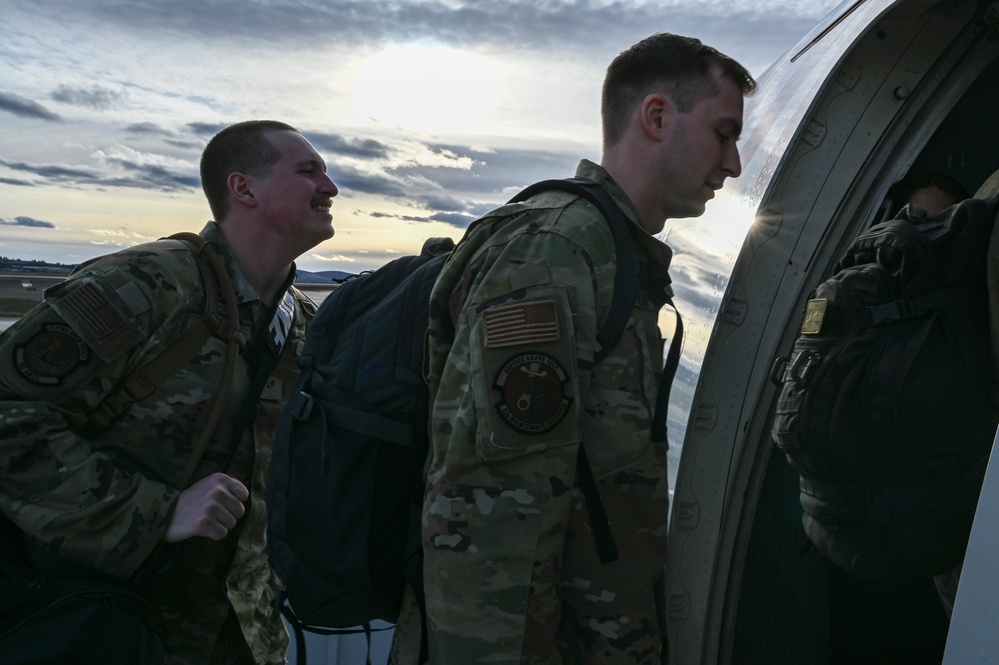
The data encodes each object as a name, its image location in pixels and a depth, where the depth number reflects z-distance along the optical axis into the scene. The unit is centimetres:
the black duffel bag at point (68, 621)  172
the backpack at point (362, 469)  157
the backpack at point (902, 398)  178
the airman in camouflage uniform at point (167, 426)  189
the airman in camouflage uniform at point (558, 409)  139
